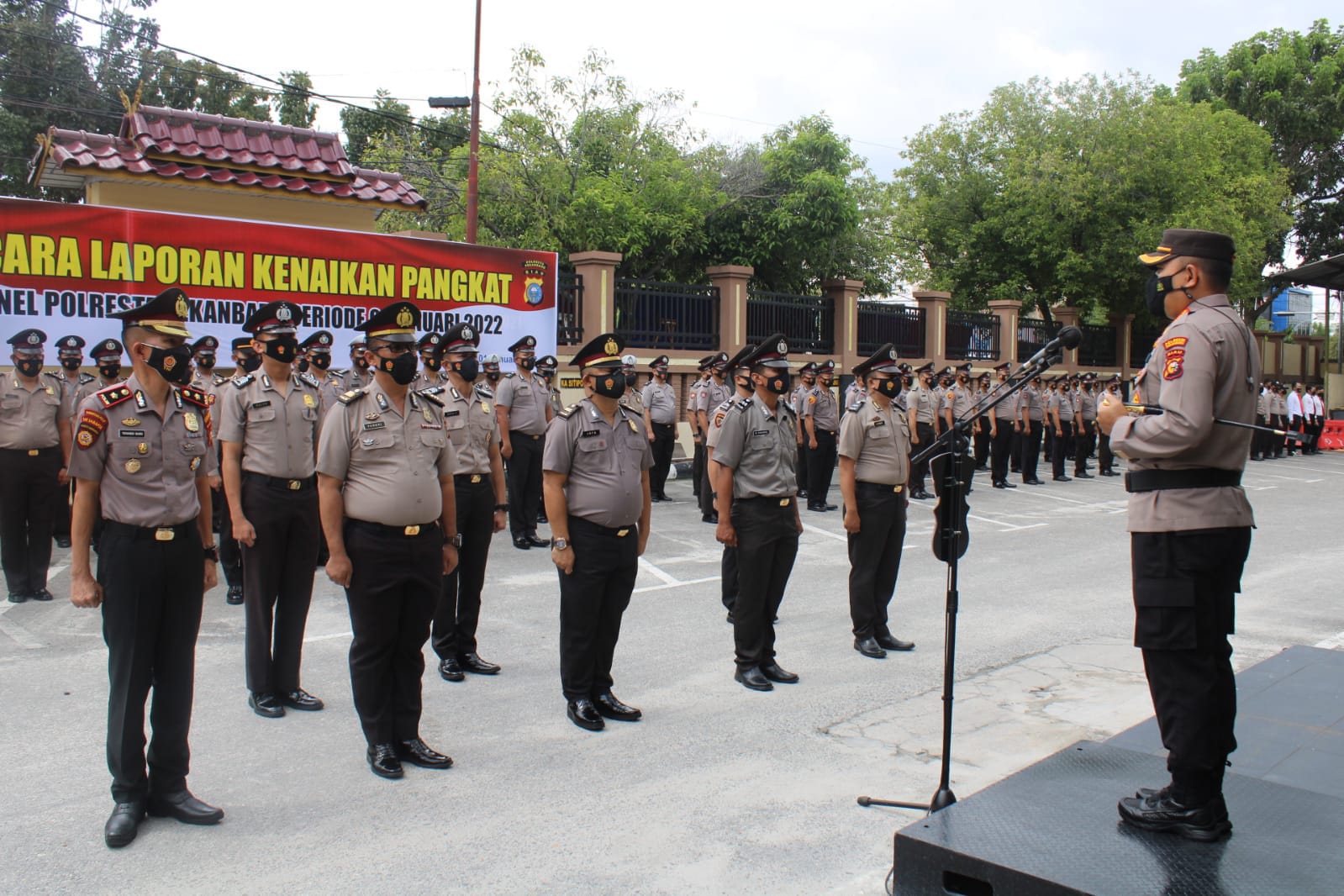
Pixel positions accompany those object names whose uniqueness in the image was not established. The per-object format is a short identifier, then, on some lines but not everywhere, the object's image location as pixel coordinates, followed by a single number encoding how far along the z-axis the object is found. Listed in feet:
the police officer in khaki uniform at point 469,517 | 20.25
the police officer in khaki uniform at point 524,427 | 35.35
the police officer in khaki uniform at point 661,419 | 47.85
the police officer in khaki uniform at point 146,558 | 13.38
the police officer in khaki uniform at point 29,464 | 26.43
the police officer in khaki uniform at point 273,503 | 18.08
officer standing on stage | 11.01
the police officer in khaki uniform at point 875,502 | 22.16
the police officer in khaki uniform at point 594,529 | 17.43
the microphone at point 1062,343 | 12.58
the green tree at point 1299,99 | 116.06
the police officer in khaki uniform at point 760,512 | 20.04
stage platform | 10.45
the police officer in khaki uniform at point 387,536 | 15.21
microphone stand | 12.84
